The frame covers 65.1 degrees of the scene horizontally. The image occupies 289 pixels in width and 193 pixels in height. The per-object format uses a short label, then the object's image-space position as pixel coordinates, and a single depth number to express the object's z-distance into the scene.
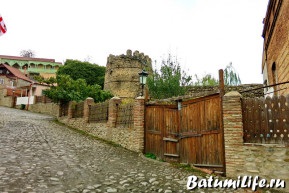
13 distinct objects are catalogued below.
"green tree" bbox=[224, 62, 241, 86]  21.42
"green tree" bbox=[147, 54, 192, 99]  15.98
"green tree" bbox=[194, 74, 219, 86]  22.66
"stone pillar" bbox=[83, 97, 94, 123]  14.49
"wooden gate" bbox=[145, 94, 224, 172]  6.40
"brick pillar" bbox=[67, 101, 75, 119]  16.88
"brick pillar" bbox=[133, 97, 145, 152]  9.12
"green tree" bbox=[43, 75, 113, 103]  17.92
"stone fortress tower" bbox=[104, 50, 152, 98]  31.36
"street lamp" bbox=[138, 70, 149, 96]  10.23
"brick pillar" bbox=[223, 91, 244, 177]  5.67
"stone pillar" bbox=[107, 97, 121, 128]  11.34
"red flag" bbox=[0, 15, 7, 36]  8.15
